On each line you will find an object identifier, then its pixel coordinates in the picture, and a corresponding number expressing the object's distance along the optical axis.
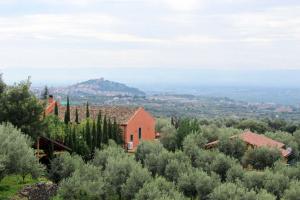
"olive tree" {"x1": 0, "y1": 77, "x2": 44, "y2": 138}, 39.84
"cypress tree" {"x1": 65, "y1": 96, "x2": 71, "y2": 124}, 55.71
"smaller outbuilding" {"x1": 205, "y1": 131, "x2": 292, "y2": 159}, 60.60
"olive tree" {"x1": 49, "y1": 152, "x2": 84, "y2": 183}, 40.25
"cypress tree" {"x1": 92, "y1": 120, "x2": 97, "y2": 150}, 50.78
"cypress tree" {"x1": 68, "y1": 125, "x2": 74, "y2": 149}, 46.94
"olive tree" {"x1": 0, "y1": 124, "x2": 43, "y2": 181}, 27.38
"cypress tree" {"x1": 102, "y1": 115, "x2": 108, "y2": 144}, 52.94
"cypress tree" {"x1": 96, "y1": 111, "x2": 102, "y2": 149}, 51.66
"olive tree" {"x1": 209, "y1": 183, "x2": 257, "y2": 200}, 33.42
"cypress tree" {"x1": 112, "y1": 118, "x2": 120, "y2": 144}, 55.47
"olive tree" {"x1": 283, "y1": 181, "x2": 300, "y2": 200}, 36.22
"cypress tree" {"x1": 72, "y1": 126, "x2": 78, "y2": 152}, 47.00
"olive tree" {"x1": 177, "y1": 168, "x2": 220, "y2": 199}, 38.66
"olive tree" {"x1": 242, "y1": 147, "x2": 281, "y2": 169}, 53.47
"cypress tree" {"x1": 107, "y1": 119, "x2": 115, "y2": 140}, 54.46
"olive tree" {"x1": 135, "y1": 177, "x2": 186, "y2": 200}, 32.09
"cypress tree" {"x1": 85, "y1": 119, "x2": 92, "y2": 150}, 49.94
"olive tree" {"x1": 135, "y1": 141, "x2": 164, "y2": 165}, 50.76
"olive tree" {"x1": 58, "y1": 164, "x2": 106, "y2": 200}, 33.44
